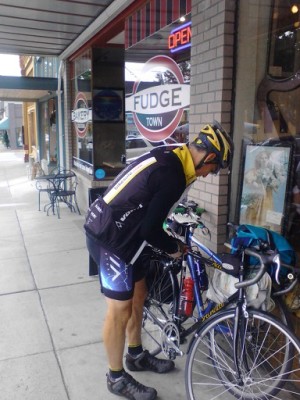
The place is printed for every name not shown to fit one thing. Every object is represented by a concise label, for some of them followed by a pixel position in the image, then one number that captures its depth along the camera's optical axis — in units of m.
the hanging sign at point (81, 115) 7.55
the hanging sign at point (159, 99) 4.11
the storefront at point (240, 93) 3.11
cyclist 2.23
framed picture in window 3.04
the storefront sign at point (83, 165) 7.61
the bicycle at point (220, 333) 2.19
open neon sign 3.89
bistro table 7.94
